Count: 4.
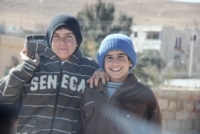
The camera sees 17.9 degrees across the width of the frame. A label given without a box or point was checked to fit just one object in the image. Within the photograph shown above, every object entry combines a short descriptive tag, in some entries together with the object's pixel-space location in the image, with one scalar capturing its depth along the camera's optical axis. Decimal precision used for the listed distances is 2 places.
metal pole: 55.10
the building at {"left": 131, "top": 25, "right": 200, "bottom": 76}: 64.73
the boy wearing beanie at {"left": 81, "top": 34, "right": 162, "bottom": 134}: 4.02
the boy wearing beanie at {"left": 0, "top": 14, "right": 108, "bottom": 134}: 4.09
